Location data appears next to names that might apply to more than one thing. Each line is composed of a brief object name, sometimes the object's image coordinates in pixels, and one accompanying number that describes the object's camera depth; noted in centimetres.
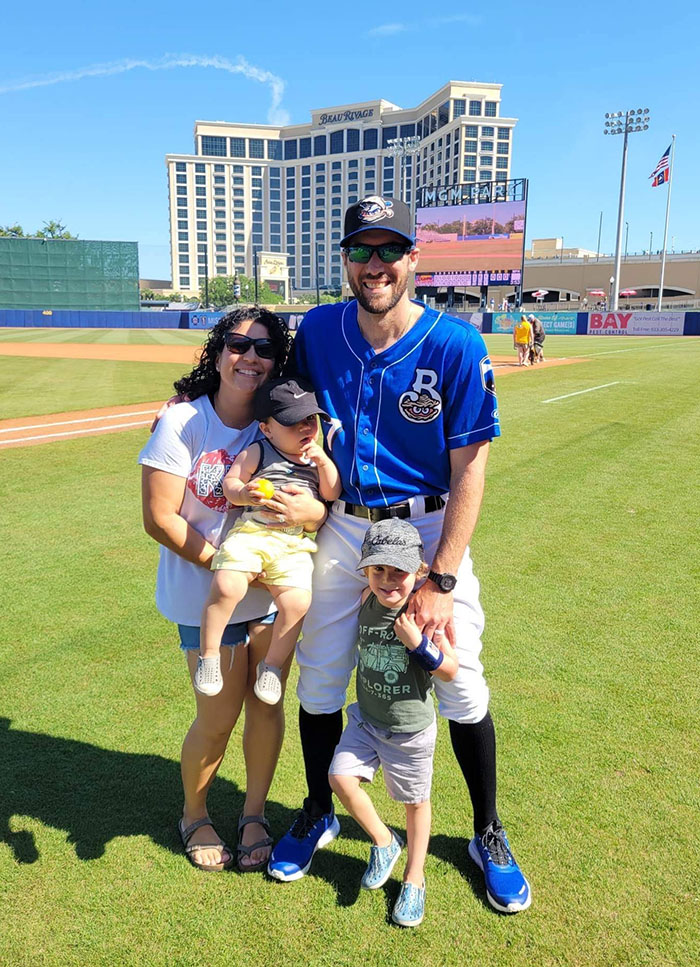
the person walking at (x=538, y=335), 2316
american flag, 4919
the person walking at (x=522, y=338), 2227
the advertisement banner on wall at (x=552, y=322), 4859
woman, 258
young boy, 243
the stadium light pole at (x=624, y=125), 5541
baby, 250
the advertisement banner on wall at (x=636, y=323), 4453
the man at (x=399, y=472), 254
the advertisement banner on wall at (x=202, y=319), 5609
